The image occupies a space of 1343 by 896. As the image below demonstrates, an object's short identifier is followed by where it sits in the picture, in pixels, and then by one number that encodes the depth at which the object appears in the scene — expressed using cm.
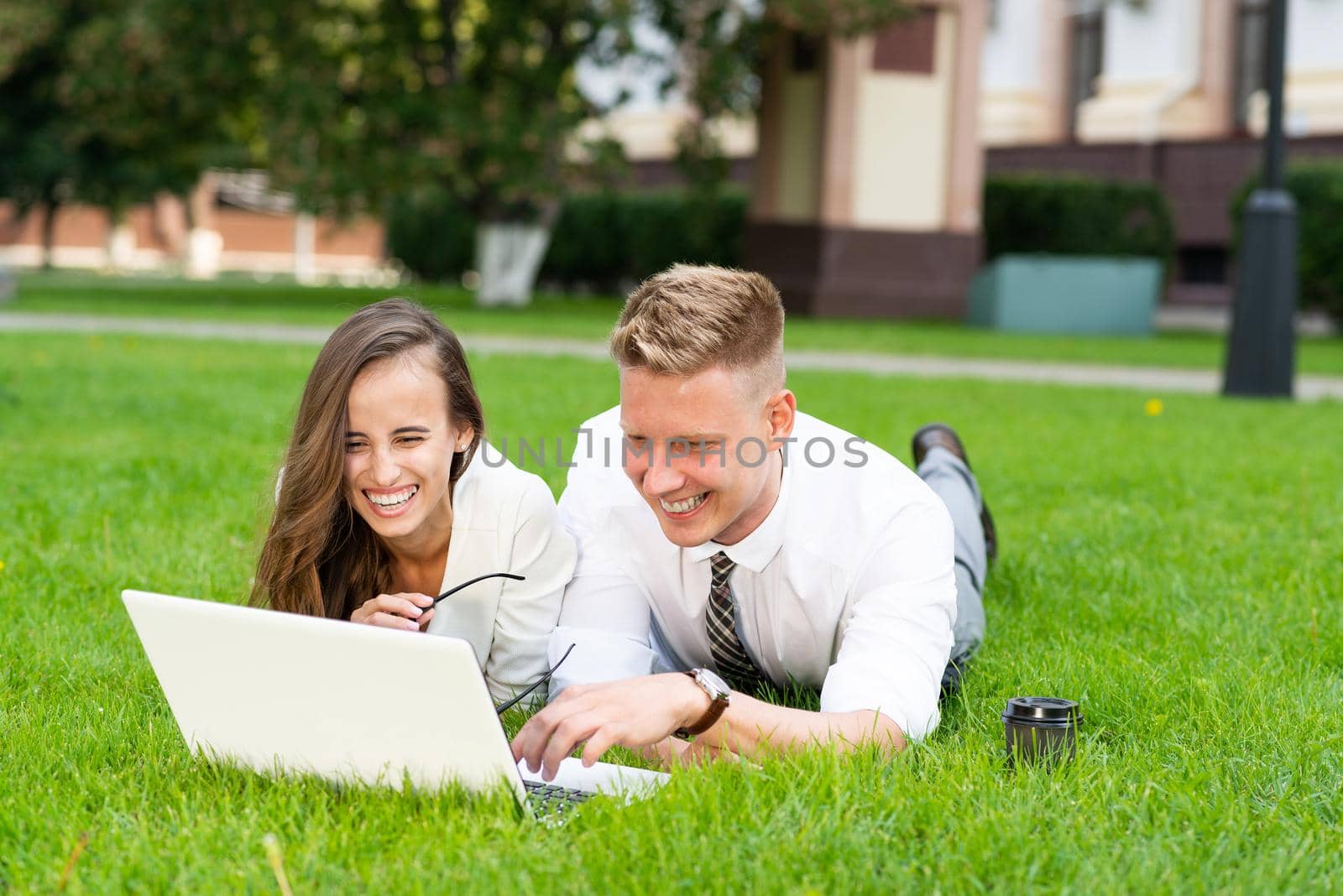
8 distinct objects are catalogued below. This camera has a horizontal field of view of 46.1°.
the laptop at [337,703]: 246
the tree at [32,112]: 2153
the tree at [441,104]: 1961
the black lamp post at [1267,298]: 1104
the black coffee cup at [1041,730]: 294
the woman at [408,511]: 329
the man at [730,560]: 289
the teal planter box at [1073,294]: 1970
